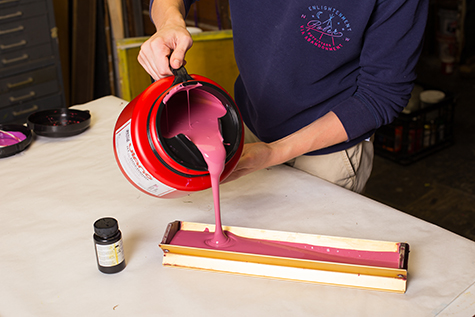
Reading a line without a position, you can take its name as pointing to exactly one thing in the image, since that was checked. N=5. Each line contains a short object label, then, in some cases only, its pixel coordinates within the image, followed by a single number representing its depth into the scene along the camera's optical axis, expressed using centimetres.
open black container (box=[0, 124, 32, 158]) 144
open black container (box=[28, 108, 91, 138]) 155
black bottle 95
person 112
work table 91
